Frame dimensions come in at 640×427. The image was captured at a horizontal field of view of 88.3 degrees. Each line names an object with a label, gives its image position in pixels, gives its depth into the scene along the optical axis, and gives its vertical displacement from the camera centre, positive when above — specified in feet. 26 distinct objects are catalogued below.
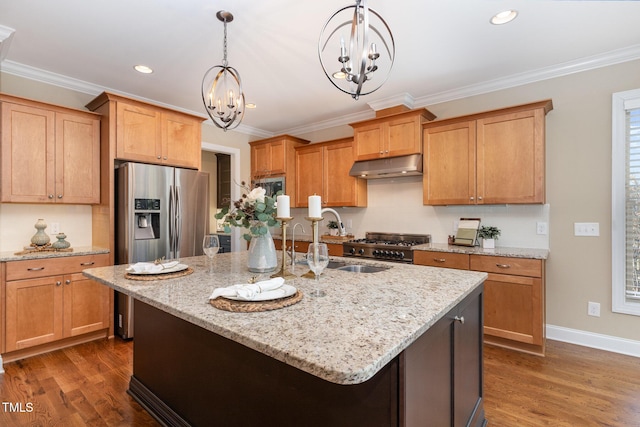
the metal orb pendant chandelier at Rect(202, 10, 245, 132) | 7.11 +2.56
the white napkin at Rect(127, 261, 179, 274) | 5.66 -0.99
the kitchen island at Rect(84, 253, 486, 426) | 2.98 -1.78
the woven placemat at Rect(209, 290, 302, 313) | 3.77 -1.10
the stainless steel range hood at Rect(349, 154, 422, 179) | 11.99 +1.71
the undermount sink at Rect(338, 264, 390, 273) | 6.75 -1.18
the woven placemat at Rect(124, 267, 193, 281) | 5.42 -1.09
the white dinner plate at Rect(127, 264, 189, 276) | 5.58 -1.03
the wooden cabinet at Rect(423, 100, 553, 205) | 9.80 +1.76
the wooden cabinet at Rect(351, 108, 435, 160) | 12.00 +2.95
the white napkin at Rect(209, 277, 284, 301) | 3.97 -0.98
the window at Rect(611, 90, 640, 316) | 9.27 +0.26
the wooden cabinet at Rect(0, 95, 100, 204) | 9.37 +1.78
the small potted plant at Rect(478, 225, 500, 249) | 10.67 -0.78
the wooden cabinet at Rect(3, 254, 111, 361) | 8.89 -2.66
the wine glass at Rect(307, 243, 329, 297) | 4.63 -0.65
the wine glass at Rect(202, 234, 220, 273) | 6.43 -0.66
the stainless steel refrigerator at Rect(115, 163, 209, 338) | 10.55 -0.12
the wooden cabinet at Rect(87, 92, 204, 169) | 10.78 +2.80
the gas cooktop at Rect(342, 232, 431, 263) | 11.57 -1.26
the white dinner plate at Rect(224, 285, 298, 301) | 3.96 -1.03
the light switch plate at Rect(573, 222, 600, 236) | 9.75 -0.49
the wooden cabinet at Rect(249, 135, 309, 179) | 15.85 +2.78
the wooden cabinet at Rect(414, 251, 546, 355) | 9.11 -2.52
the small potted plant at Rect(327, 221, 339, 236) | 15.08 -0.70
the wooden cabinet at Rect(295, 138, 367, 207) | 14.23 +1.65
